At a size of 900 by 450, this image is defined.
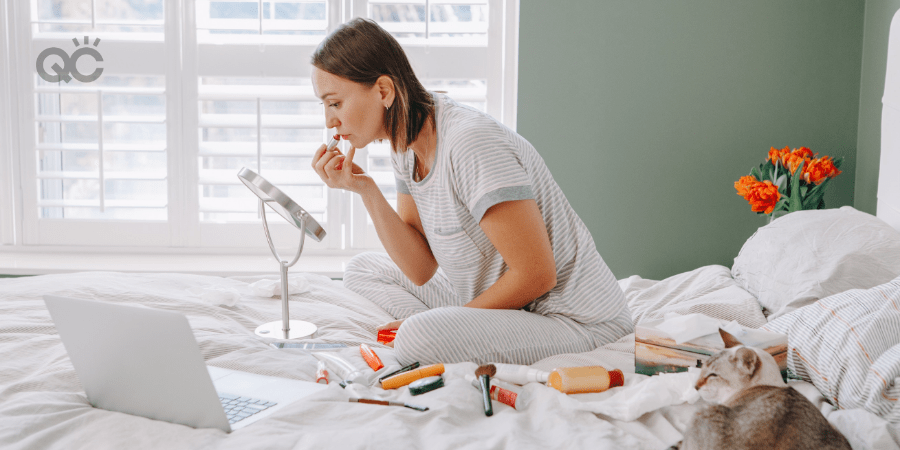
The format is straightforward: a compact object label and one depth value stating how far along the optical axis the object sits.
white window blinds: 2.35
